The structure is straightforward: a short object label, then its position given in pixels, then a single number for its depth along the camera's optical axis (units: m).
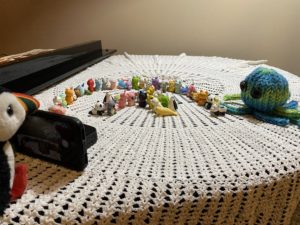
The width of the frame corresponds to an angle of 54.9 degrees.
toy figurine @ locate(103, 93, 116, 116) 0.53
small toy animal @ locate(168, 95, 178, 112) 0.55
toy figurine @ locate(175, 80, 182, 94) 0.68
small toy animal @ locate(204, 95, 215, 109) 0.56
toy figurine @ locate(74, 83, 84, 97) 0.63
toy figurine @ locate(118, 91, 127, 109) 0.58
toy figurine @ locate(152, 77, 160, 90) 0.71
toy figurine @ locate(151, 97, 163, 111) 0.55
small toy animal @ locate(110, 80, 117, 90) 0.71
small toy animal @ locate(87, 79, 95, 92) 0.68
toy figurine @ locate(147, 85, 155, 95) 0.63
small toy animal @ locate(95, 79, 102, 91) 0.69
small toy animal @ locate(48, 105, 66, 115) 0.49
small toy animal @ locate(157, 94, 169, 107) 0.56
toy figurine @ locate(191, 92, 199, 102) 0.61
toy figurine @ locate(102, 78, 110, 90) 0.71
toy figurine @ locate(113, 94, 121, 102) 0.59
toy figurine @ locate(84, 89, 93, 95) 0.66
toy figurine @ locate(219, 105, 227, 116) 0.52
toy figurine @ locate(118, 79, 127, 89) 0.71
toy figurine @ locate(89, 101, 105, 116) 0.52
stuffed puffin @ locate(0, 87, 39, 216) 0.27
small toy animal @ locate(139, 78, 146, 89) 0.71
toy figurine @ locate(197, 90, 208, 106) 0.59
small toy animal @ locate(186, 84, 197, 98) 0.65
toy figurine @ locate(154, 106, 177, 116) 0.53
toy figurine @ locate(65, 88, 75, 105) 0.59
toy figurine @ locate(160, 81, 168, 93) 0.70
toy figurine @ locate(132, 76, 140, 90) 0.71
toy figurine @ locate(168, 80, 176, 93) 0.69
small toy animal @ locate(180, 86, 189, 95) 0.67
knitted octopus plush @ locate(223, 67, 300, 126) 0.46
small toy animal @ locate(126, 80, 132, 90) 0.71
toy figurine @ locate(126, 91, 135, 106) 0.60
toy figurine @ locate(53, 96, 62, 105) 0.55
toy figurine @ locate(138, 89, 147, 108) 0.59
